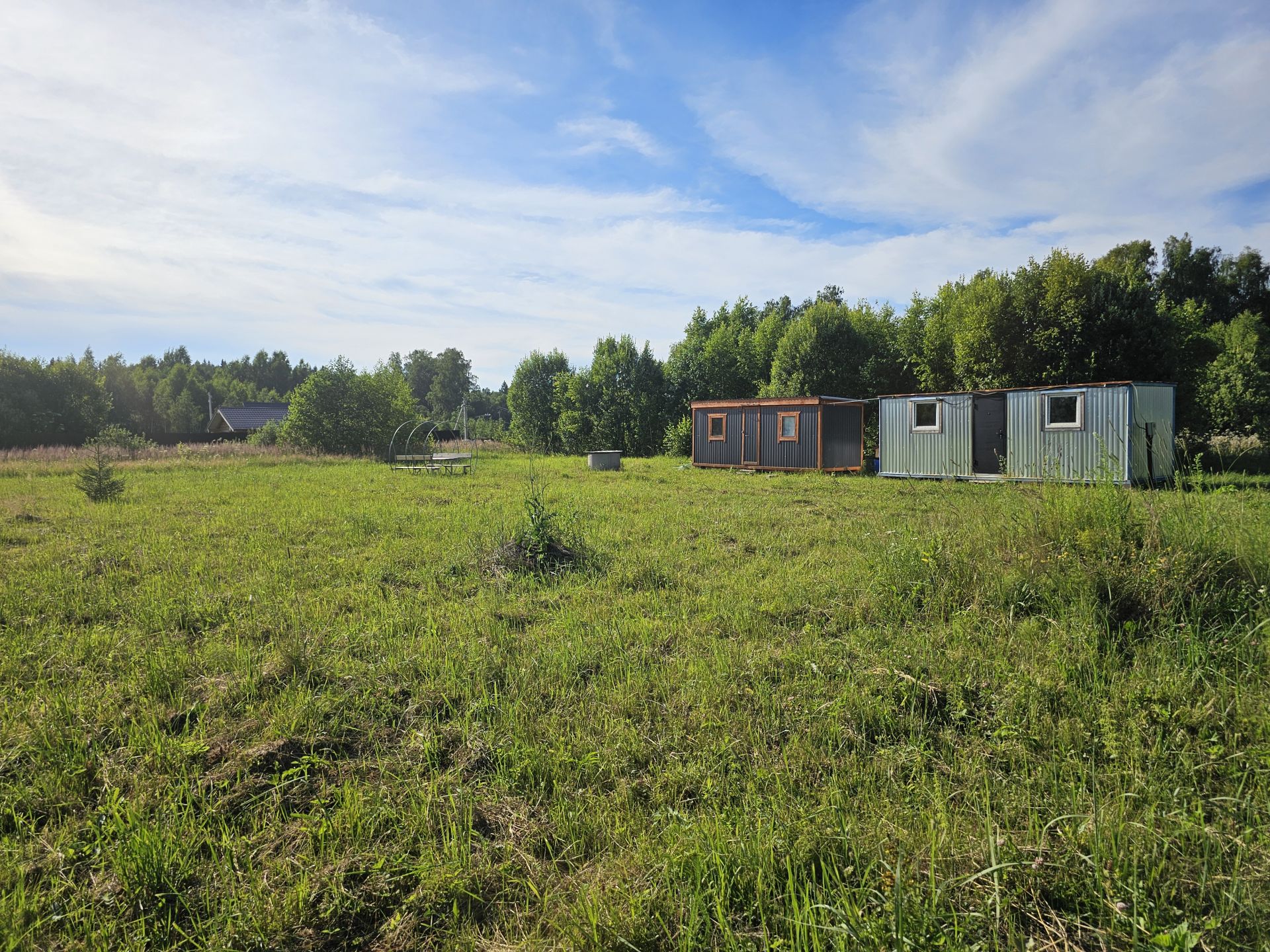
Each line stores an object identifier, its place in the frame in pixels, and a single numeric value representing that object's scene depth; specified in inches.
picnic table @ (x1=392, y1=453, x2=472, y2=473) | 708.0
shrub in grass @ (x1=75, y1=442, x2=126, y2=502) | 443.2
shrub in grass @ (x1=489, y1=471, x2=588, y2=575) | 250.1
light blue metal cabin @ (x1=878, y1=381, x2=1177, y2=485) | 537.6
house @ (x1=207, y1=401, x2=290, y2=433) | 1752.0
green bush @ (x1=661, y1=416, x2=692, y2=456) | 1131.3
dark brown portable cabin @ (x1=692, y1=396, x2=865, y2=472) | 749.3
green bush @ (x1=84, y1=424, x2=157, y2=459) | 930.4
